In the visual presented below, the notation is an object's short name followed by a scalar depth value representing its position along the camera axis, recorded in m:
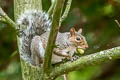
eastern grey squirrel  5.46
